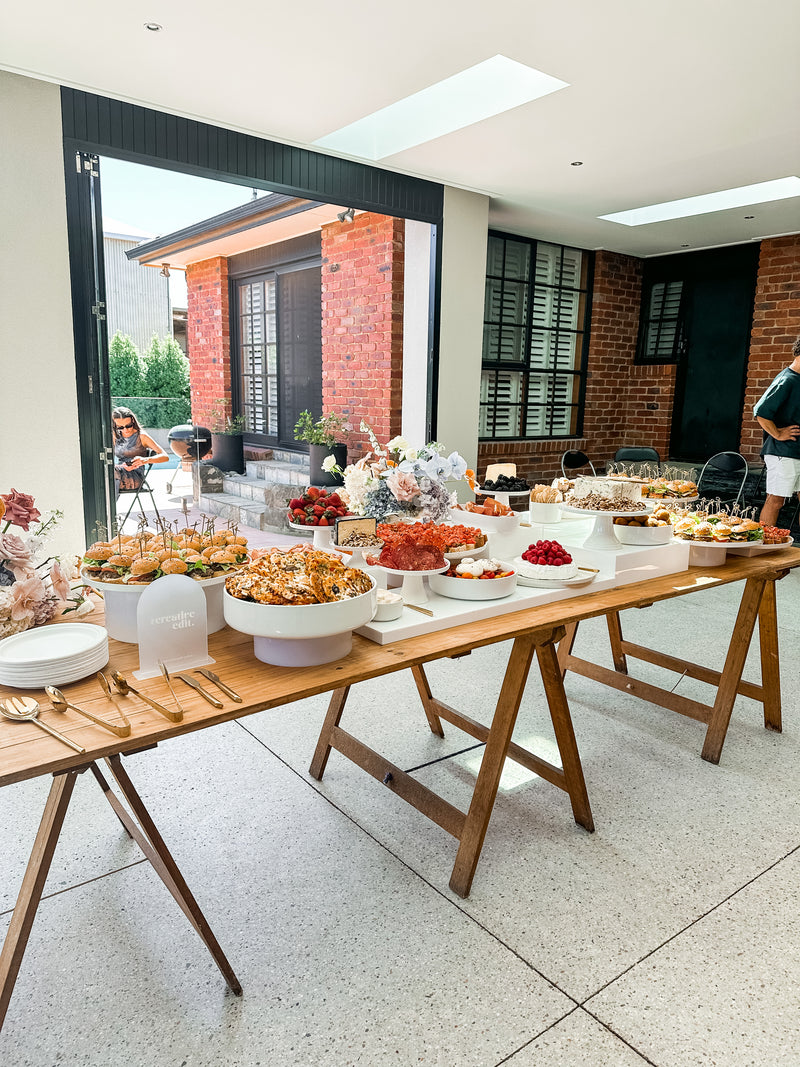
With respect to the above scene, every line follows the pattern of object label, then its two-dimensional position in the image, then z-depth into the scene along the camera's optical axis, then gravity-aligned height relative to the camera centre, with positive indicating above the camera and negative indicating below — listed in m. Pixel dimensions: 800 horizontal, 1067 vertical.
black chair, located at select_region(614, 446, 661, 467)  6.24 -0.44
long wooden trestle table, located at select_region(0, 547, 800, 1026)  1.22 -0.77
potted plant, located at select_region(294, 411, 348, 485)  6.41 -0.41
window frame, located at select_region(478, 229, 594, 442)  6.89 +0.41
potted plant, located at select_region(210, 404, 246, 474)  8.09 -0.62
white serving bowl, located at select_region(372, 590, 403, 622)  1.69 -0.49
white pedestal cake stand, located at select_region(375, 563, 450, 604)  1.84 -0.48
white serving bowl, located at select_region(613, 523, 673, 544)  2.43 -0.43
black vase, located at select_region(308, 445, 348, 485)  6.36 -0.57
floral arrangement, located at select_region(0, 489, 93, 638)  1.42 -0.39
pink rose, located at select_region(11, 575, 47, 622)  1.42 -0.41
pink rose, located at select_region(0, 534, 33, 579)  1.44 -0.33
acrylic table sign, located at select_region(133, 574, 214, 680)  1.38 -0.45
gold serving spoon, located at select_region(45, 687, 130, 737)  1.16 -0.53
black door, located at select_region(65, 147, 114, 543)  3.73 +0.26
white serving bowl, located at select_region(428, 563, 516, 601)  1.86 -0.48
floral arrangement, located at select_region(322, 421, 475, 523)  2.26 -0.27
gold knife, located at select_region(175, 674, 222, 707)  1.28 -0.54
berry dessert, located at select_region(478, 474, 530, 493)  2.73 -0.31
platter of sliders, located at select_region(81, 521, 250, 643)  1.52 -0.37
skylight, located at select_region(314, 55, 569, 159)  3.66 +1.62
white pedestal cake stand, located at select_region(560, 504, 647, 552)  2.32 -0.41
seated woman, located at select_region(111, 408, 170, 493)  6.44 -0.56
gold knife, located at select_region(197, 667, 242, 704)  1.31 -0.54
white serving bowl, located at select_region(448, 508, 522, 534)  2.34 -0.39
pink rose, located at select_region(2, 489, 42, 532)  1.52 -0.25
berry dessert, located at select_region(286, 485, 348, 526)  2.12 -0.33
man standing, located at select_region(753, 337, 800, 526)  5.05 -0.20
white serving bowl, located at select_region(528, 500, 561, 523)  2.77 -0.42
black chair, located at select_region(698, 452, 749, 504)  5.91 -0.55
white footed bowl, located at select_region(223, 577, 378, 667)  1.38 -0.44
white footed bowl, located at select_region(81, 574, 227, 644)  1.51 -0.44
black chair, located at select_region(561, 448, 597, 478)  5.69 -0.43
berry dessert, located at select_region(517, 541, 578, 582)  2.04 -0.45
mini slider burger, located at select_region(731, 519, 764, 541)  2.55 -0.44
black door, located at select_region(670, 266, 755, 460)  6.96 +0.40
